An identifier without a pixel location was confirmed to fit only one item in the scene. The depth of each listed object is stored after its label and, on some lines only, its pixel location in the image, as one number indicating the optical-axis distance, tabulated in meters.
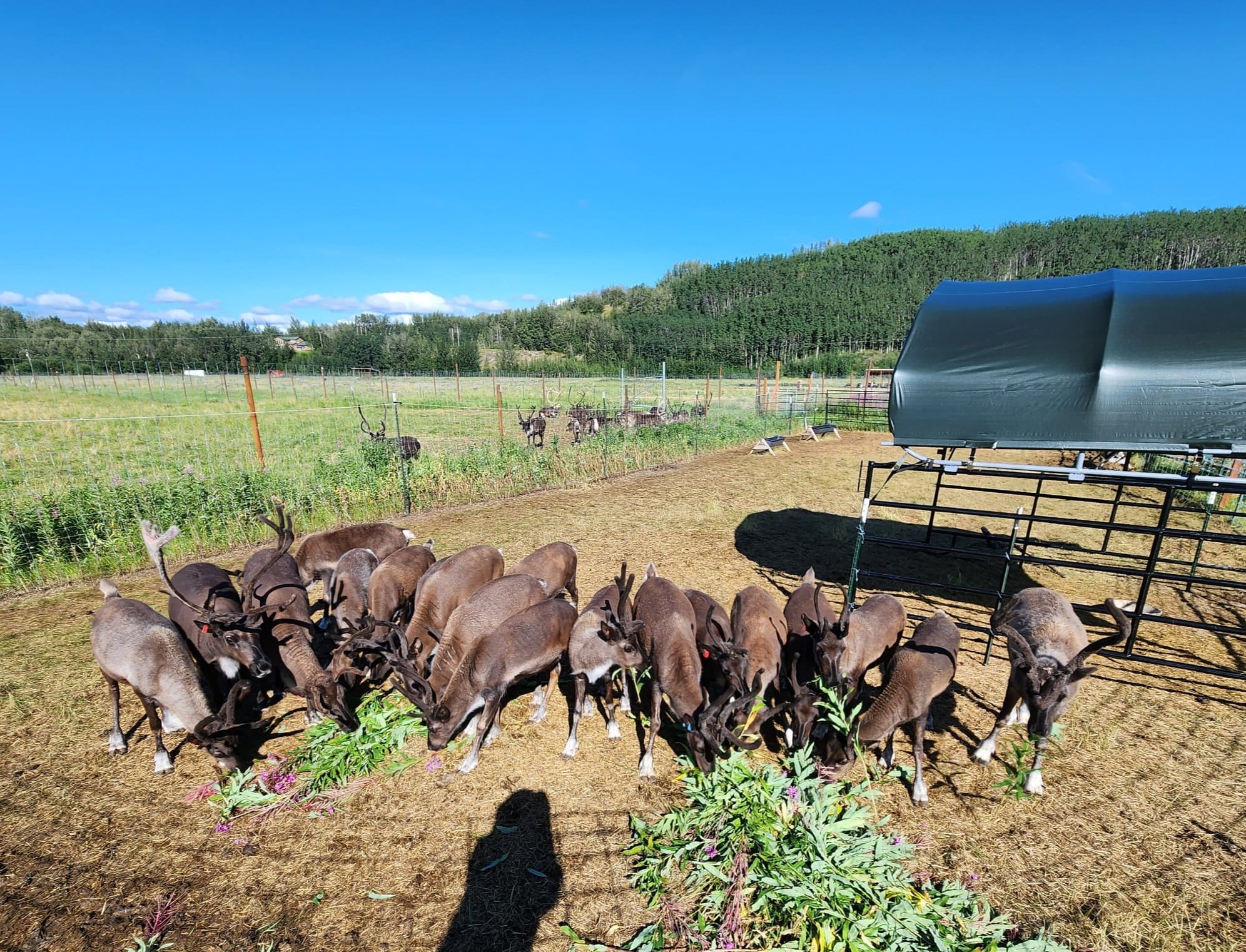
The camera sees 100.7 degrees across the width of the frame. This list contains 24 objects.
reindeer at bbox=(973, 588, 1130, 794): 4.49
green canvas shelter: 5.79
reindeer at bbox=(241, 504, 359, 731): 5.02
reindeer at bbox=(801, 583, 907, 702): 4.81
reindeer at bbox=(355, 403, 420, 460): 14.36
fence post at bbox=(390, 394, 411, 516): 12.59
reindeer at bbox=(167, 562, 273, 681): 5.29
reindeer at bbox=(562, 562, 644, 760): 5.11
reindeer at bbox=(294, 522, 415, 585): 7.75
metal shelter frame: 5.47
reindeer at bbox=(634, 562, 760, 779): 4.45
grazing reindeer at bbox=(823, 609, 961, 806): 4.55
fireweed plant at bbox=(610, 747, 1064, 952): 3.31
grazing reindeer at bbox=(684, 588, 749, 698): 4.66
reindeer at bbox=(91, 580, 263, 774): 4.54
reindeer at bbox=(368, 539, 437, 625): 6.57
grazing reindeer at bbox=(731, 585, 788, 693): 5.32
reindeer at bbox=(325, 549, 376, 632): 6.44
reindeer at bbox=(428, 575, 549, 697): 5.33
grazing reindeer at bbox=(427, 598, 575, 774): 4.99
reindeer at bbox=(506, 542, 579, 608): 7.00
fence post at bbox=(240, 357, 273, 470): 11.01
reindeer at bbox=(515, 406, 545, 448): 19.30
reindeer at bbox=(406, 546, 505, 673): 5.97
